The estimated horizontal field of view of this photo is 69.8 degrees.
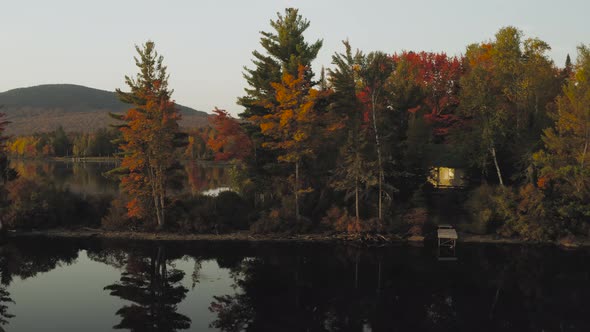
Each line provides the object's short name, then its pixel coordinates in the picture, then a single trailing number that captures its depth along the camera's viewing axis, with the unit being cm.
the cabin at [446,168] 4609
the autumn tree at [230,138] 4031
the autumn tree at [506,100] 3856
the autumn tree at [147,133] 3519
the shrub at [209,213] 3822
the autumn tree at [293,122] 3628
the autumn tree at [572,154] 3462
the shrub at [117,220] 3831
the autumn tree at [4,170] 4078
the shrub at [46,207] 3806
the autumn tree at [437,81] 5472
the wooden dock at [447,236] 3356
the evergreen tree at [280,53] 4147
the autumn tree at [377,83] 3697
